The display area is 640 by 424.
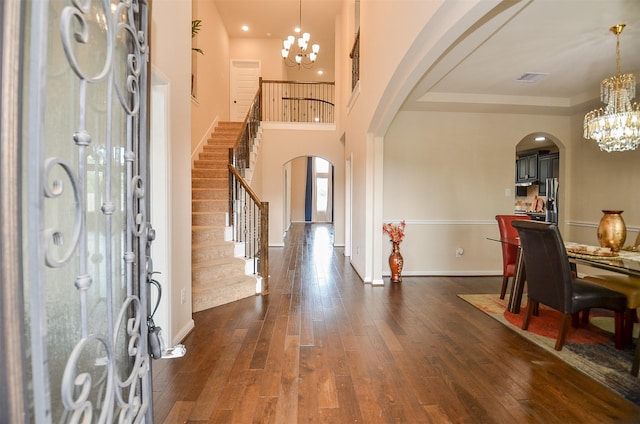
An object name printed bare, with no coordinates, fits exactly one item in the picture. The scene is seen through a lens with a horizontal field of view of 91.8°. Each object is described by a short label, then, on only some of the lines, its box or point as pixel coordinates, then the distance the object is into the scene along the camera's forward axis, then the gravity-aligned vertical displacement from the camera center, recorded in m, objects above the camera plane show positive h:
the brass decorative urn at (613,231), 2.82 -0.20
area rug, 2.10 -1.15
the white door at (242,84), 9.07 +3.67
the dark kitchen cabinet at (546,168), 7.19 +0.98
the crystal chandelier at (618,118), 3.09 +0.94
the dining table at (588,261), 2.31 -0.42
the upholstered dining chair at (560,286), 2.43 -0.64
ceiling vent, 3.82 +1.67
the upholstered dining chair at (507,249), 3.72 -0.49
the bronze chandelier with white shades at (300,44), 6.57 +3.55
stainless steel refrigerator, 5.76 +0.17
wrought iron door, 0.66 +0.00
